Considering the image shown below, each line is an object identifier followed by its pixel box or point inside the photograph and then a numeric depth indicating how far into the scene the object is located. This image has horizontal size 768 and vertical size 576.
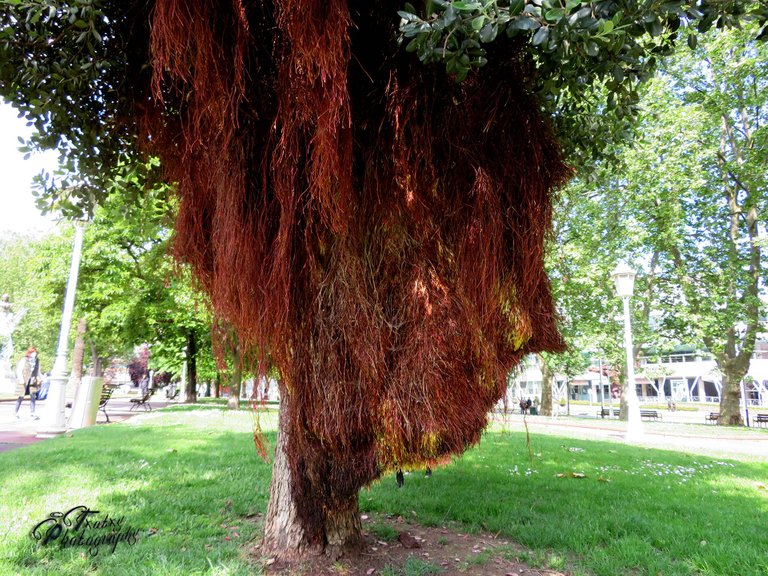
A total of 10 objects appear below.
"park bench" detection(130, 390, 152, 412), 17.01
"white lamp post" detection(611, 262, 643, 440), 11.08
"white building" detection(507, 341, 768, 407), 19.71
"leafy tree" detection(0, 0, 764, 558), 1.73
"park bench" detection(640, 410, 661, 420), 23.02
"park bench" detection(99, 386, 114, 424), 13.75
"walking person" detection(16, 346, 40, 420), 13.02
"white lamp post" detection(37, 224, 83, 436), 9.21
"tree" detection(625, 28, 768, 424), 14.92
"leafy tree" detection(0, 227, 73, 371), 17.39
